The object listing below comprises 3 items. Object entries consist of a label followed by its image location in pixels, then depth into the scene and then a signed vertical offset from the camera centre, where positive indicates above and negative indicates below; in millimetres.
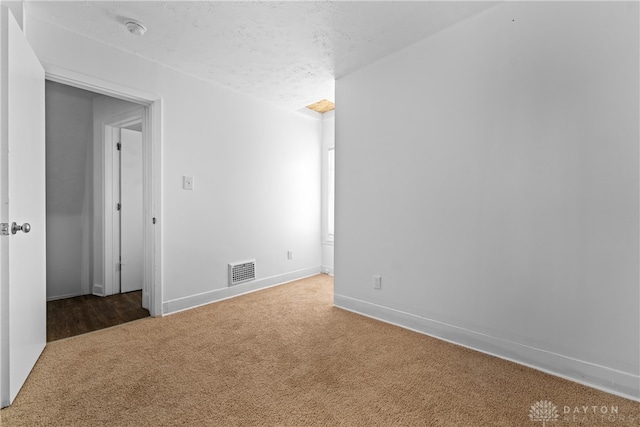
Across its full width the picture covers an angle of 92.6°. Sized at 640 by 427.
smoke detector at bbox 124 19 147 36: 2238 +1363
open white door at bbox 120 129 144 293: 3746 -28
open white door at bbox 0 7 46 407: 1553 +10
